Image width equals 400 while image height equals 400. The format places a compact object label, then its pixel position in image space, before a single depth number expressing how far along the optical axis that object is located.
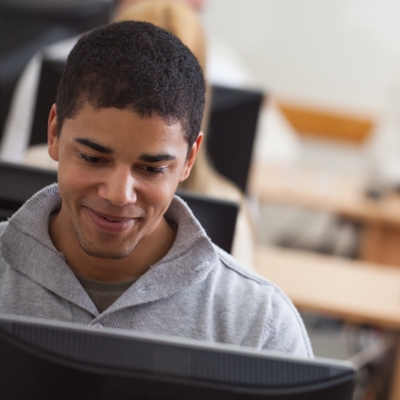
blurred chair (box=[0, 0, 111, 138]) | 5.89
